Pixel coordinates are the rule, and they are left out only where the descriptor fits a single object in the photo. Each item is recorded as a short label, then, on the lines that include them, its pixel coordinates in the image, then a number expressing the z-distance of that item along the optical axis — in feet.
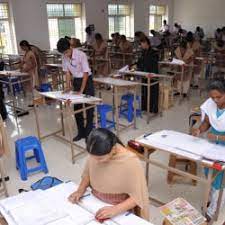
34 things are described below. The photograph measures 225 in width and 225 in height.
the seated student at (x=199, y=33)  36.47
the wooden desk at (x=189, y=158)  6.43
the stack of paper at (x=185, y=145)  6.59
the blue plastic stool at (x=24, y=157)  10.24
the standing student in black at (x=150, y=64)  15.16
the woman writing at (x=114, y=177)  4.62
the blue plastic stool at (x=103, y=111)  13.74
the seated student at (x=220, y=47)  23.97
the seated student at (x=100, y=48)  24.91
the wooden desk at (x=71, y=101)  10.83
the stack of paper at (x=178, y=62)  17.61
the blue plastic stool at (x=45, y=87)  18.44
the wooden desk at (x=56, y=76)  21.36
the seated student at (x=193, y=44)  21.99
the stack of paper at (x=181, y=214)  6.06
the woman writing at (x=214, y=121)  6.96
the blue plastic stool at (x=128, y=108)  15.25
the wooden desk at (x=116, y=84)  13.21
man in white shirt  11.34
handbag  7.92
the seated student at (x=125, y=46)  26.19
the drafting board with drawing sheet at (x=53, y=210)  4.58
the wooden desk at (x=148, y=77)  14.46
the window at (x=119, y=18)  35.50
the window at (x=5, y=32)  25.40
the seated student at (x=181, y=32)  37.47
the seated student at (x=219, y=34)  32.08
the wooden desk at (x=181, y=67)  18.09
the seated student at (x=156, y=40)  31.81
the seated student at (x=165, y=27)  42.40
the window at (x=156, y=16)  42.29
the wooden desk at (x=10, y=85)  16.73
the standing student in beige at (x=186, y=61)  19.11
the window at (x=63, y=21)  29.40
